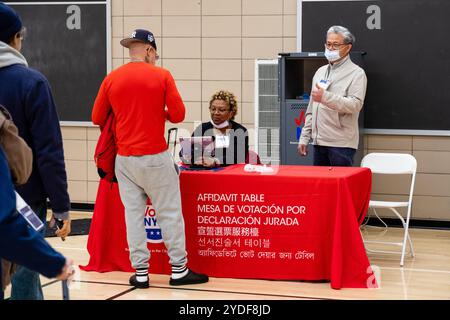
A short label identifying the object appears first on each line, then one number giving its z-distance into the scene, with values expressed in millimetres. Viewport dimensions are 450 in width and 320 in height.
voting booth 6801
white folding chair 6086
